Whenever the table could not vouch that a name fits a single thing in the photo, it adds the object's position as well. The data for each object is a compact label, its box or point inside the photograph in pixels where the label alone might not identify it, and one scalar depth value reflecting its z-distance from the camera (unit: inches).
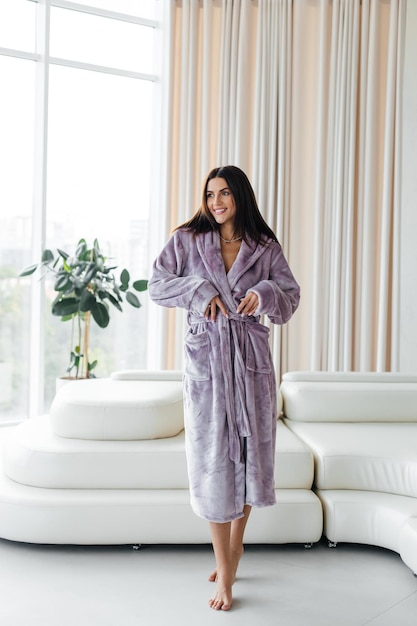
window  189.9
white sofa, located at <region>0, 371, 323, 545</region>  96.0
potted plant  175.3
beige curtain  192.5
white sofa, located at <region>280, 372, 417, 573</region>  97.9
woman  84.0
